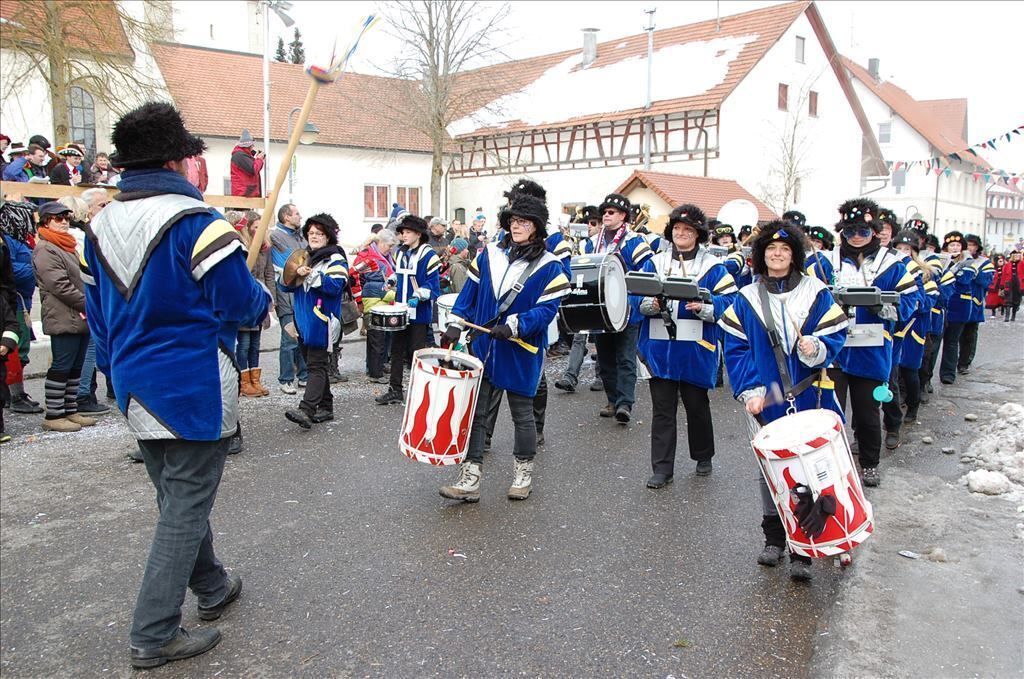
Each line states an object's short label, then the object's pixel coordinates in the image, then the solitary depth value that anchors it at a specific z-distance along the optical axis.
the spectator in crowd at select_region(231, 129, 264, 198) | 13.52
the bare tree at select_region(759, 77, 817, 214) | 34.09
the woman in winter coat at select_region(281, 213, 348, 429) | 7.51
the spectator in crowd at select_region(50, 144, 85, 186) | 12.32
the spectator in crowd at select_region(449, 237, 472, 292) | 11.71
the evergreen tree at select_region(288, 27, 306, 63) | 70.50
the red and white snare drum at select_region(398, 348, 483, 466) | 5.05
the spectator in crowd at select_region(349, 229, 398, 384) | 9.52
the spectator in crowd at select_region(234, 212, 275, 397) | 8.92
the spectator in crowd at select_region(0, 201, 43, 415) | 7.62
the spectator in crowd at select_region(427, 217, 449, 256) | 12.65
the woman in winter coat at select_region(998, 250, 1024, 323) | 21.25
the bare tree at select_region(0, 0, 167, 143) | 21.33
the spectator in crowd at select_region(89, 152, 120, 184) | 13.62
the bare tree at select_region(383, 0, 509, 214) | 30.94
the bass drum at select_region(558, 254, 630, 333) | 6.62
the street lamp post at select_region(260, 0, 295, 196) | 18.55
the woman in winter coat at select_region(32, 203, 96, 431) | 7.30
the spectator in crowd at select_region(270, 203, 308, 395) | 9.68
